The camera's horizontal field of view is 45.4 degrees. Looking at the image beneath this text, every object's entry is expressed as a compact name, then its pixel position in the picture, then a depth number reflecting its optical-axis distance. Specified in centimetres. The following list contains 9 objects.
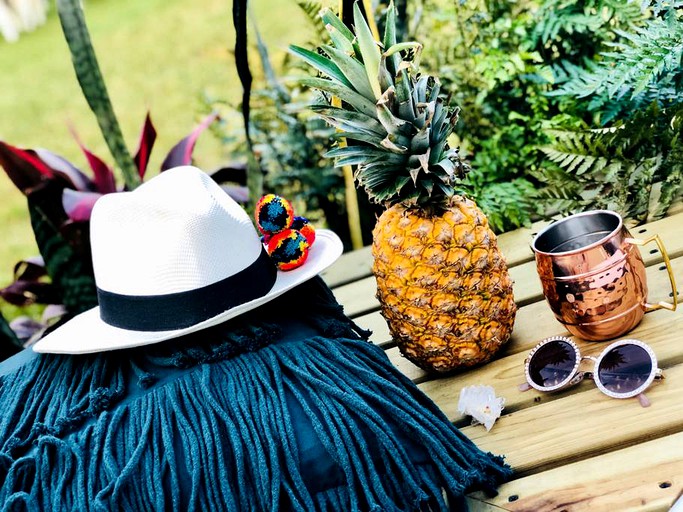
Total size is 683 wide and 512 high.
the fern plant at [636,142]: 206
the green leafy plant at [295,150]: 311
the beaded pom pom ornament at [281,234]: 168
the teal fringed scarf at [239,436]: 134
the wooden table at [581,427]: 132
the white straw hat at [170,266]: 151
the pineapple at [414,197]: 159
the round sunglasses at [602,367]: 149
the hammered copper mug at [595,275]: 159
